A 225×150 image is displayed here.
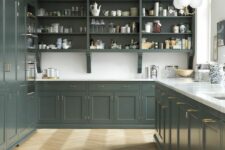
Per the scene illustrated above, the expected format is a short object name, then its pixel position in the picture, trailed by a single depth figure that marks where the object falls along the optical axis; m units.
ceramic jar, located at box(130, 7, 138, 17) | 7.52
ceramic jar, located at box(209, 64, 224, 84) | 4.46
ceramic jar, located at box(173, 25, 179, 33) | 7.57
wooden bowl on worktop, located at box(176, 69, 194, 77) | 7.12
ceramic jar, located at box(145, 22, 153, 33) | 7.55
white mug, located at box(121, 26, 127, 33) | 7.56
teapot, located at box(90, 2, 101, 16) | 7.42
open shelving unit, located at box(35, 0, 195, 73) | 7.66
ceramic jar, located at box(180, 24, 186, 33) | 7.53
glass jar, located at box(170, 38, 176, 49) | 7.55
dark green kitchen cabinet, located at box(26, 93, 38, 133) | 6.32
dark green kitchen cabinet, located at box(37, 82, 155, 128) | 7.22
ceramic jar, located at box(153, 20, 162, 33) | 7.54
